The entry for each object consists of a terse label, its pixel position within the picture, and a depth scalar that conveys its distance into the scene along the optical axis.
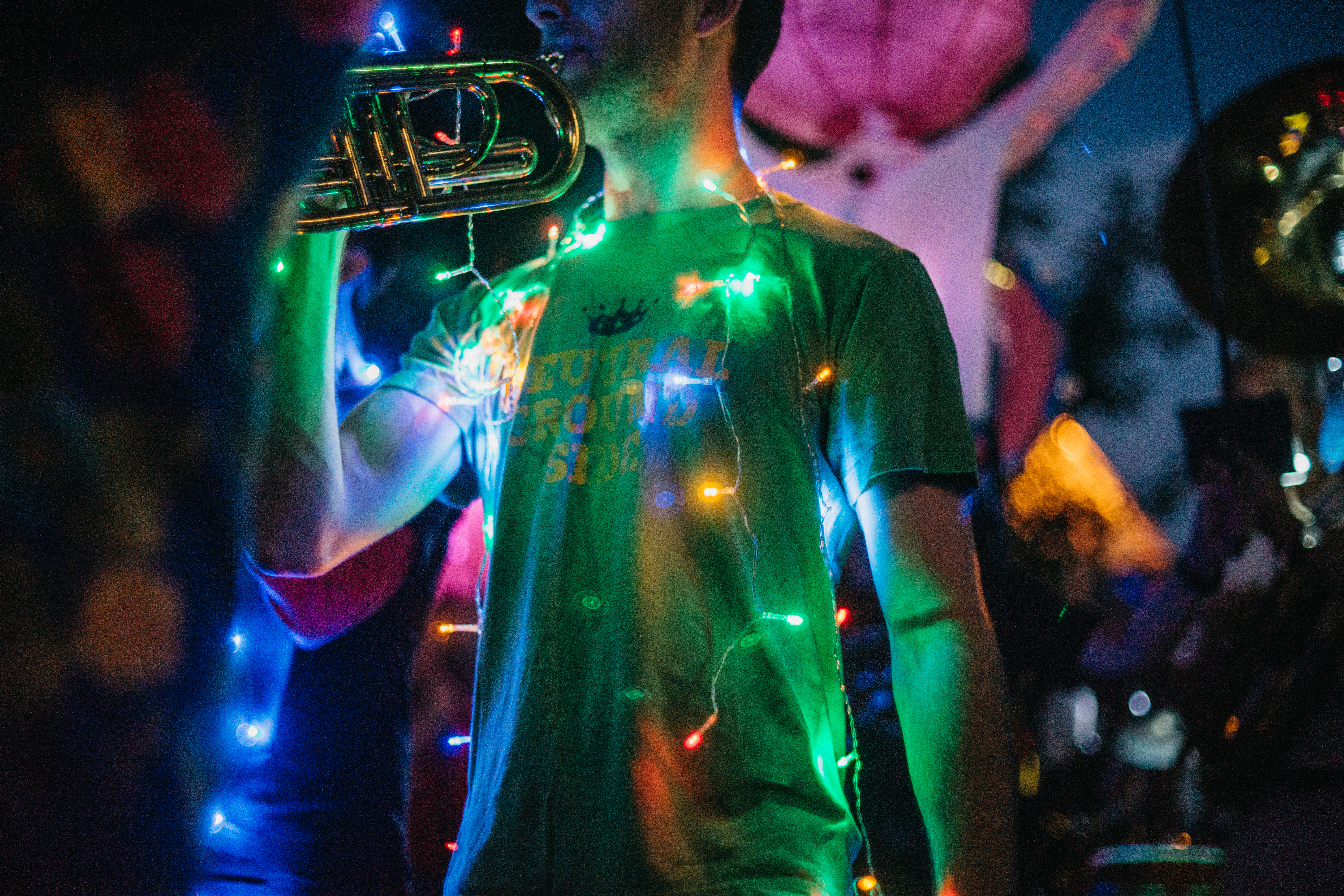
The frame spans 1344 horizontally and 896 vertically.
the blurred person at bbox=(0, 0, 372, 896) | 0.45
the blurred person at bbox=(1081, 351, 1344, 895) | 2.58
